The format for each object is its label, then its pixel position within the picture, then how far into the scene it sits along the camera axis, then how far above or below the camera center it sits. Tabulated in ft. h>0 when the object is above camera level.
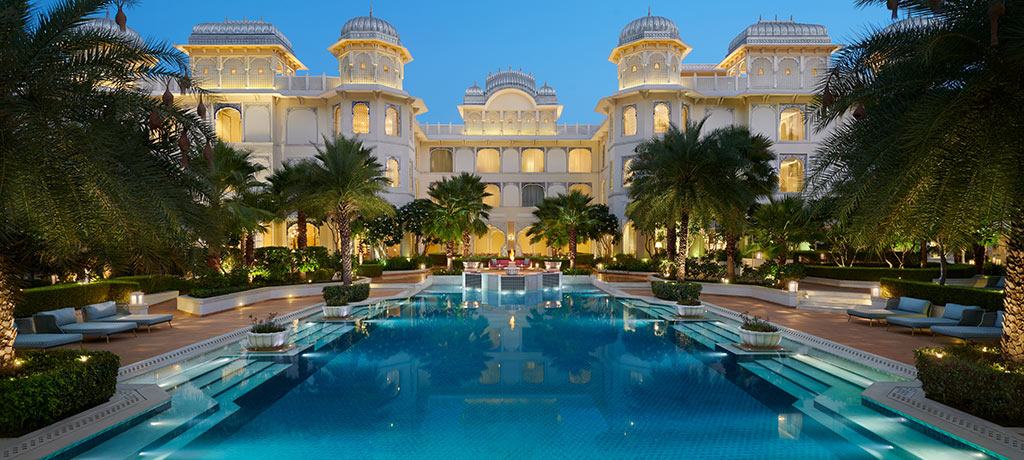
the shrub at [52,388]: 17.25 -4.65
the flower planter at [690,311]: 47.93 -6.01
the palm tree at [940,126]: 16.48 +3.85
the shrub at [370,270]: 85.86 -3.65
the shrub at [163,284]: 55.83 -3.66
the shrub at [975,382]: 17.76 -4.97
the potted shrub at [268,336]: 33.88 -5.45
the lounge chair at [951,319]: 33.60 -5.24
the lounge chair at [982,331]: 31.68 -5.44
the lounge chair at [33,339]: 29.55 -4.84
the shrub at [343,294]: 49.32 -4.41
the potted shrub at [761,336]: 34.24 -5.93
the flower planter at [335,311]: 48.06 -5.61
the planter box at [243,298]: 47.65 -4.97
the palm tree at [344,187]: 62.80 +7.16
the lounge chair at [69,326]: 32.42 -4.67
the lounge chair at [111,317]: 36.81 -4.61
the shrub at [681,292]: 49.40 -4.65
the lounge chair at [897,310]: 39.34 -5.27
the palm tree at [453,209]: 93.76 +6.53
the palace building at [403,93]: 102.01 +28.86
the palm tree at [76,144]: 16.26 +3.44
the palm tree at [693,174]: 56.39 +7.38
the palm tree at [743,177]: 57.78 +7.88
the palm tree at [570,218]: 96.84 +4.96
